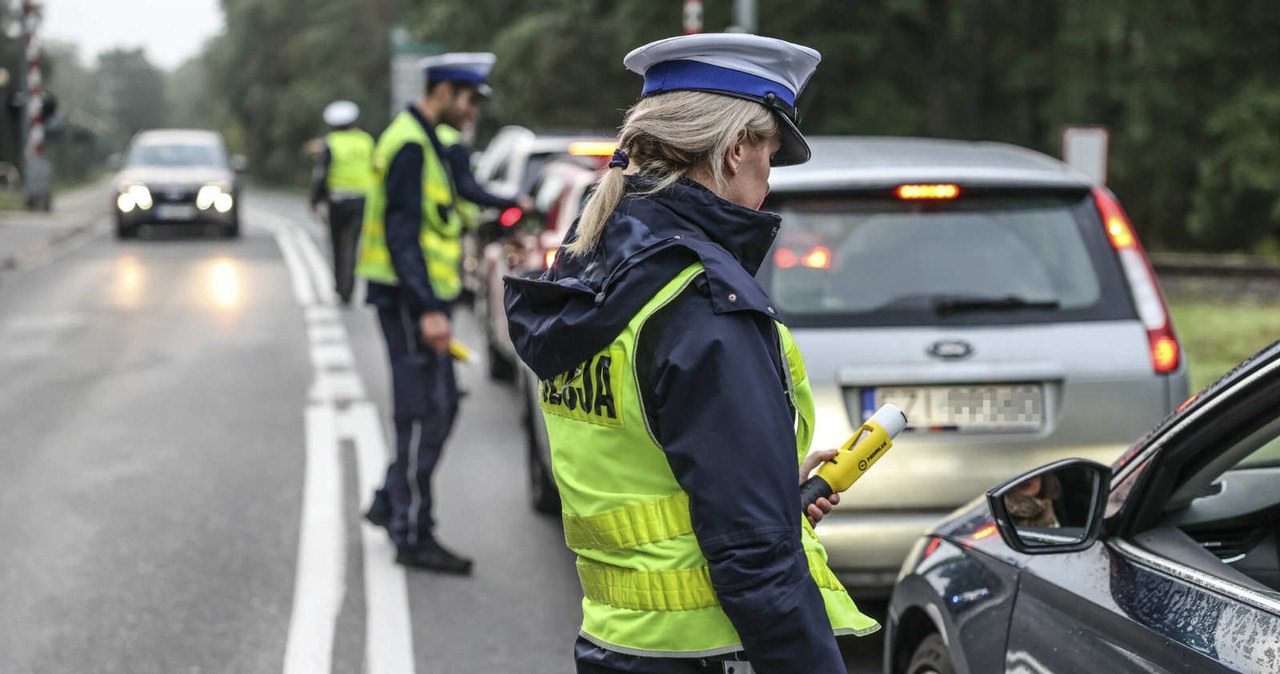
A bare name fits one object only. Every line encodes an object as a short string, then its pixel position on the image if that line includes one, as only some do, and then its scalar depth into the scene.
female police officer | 4.63
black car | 5.00
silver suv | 10.37
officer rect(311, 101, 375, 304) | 30.75
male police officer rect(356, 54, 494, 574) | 12.62
